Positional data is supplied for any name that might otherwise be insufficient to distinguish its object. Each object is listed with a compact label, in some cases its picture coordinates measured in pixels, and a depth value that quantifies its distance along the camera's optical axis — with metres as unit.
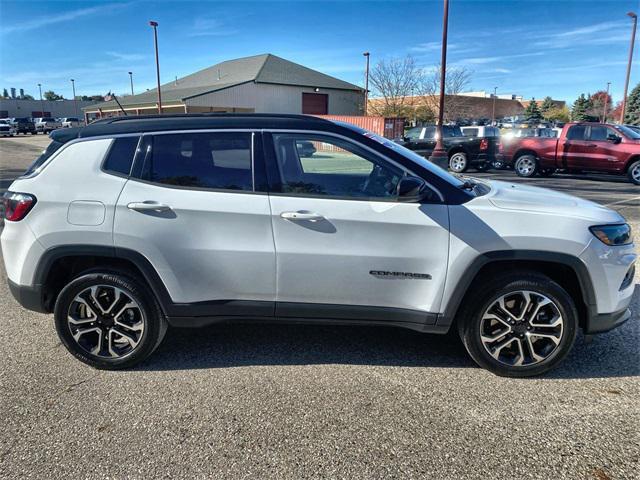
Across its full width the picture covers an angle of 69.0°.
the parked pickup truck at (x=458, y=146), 17.02
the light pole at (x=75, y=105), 93.00
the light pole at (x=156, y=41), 29.62
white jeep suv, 3.16
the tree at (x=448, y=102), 43.84
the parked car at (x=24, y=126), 56.09
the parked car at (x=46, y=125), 60.41
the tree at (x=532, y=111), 77.41
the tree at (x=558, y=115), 72.17
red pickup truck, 13.88
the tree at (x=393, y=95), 40.66
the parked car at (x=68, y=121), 57.67
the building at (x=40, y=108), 89.56
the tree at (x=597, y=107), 74.96
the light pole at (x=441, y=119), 16.25
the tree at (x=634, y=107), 64.31
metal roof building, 39.34
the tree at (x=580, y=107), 73.81
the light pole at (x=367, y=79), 38.53
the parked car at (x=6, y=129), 53.00
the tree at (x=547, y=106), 82.57
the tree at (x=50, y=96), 131.50
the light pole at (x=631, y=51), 27.48
